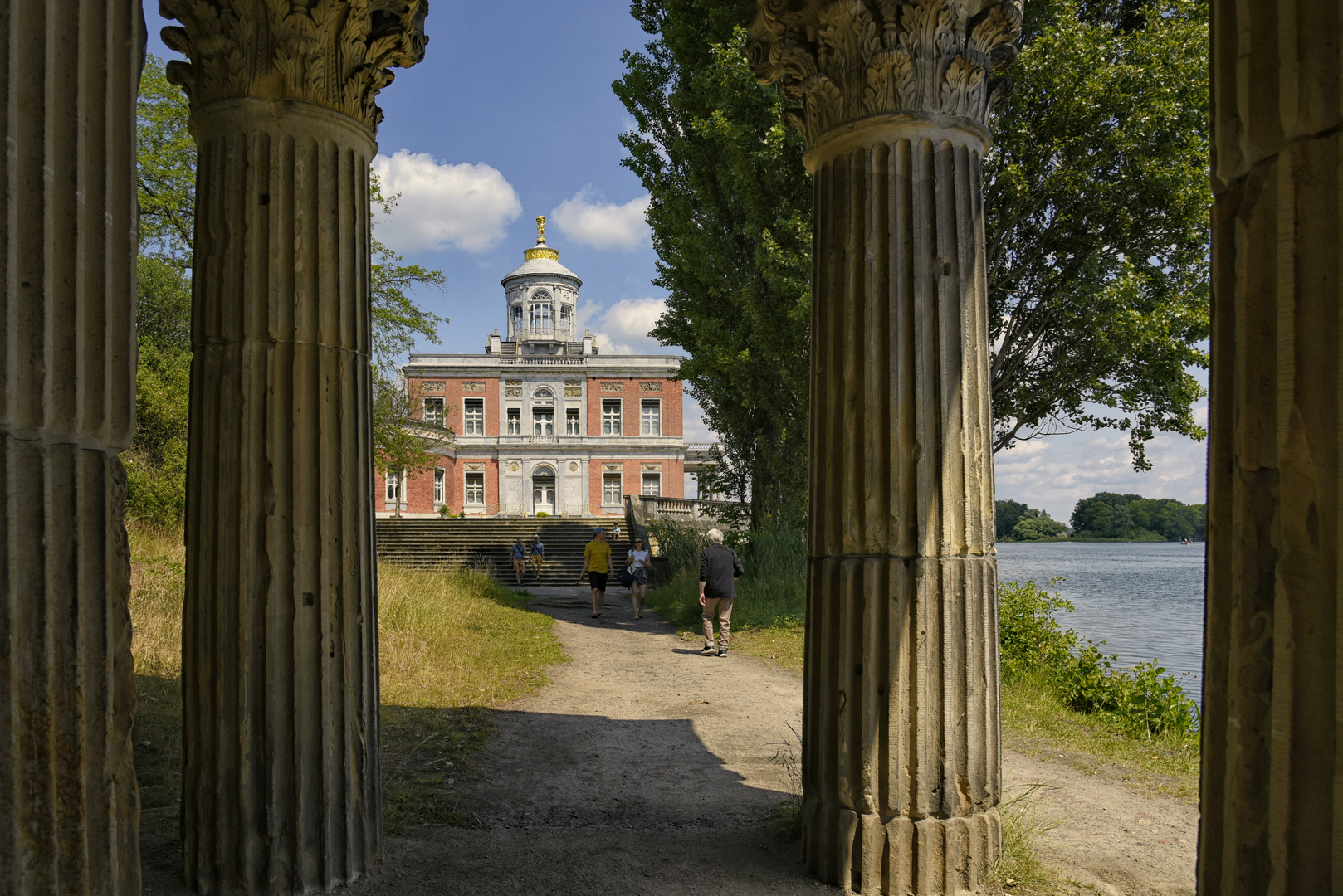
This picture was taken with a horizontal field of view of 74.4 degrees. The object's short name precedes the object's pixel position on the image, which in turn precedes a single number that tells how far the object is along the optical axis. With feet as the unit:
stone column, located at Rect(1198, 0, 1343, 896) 5.12
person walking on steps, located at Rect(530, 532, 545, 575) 88.12
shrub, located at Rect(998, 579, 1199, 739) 26.23
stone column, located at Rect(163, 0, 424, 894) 12.85
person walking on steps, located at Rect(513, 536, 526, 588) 79.61
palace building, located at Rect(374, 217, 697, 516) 173.88
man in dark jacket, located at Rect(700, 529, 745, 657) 37.06
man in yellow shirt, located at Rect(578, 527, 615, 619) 53.42
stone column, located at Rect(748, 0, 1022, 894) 12.87
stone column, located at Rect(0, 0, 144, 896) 5.56
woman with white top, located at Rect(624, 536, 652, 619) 54.90
